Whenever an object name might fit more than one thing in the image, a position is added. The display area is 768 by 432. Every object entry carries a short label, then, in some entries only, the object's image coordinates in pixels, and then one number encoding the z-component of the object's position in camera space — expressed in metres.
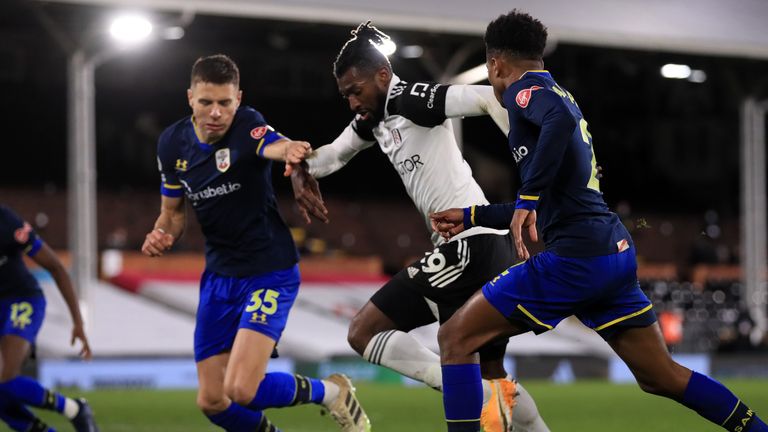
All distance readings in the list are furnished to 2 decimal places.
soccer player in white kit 10.93
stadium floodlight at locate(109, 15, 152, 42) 31.75
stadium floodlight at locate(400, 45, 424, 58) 39.79
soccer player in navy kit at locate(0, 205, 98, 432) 13.81
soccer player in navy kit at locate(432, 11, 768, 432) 9.44
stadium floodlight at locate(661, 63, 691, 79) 43.34
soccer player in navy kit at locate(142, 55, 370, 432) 11.73
